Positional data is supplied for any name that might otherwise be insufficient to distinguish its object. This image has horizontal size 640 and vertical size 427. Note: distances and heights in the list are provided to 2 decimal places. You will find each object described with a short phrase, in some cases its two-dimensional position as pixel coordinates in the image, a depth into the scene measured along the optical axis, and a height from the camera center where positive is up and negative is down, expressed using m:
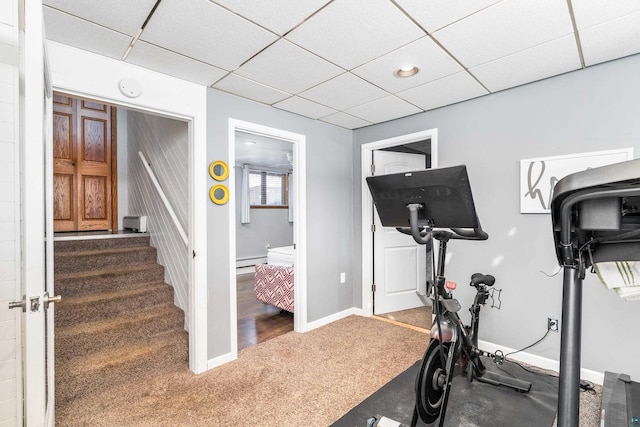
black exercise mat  1.86 -1.26
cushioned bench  3.80 -0.94
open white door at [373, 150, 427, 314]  3.84 -0.63
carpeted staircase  2.27 -0.91
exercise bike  1.46 -0.06
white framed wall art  2.26 +0.33
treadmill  0.57 -0.06
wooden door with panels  3.88 +0.65
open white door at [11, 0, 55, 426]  1.15 +0.02
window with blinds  7.18 +0.59
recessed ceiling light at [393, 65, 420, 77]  2.31 +1.10
